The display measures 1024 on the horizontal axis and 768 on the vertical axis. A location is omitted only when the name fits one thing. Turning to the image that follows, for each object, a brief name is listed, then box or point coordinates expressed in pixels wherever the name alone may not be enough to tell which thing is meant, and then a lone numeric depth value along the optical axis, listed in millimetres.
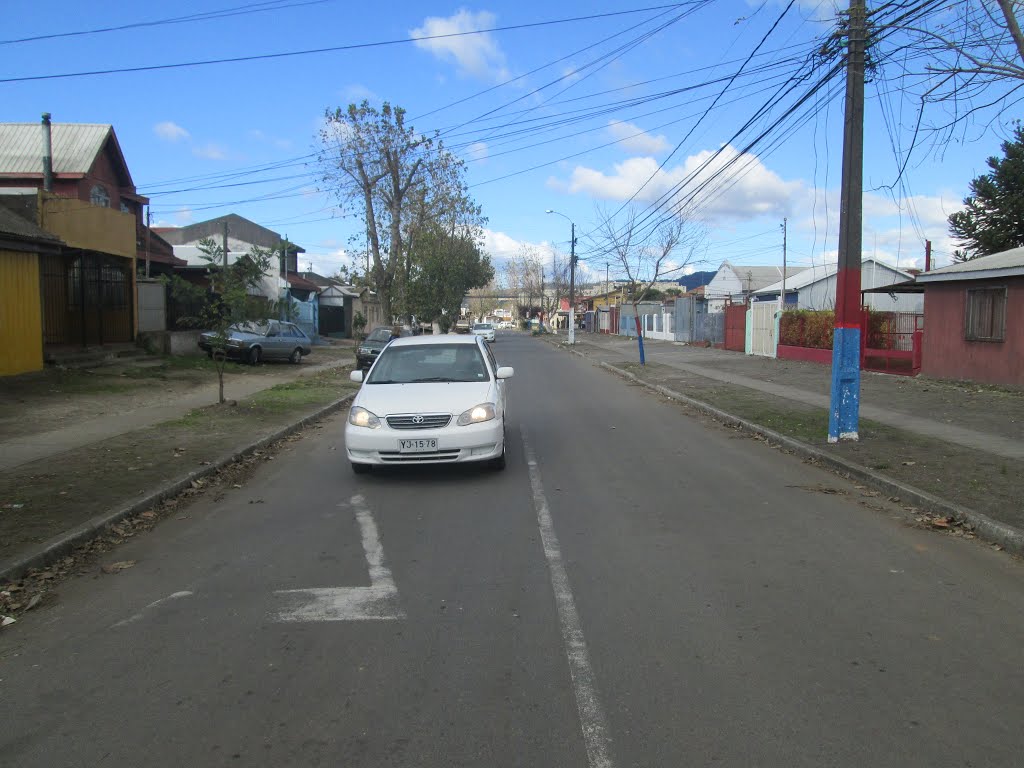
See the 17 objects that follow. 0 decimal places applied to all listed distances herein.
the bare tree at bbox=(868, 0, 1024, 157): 7641
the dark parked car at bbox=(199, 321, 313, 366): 25297
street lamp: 48728
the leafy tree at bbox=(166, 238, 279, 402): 14242
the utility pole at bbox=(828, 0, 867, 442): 10359
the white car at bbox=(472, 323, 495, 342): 52244
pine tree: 26938
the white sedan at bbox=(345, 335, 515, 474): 8508
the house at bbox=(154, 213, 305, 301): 38281
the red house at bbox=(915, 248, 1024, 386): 17031
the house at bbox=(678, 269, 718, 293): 102731
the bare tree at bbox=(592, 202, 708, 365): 32625
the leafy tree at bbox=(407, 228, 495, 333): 41938
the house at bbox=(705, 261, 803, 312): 68812
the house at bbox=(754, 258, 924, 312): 42469
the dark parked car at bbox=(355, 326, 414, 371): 24962
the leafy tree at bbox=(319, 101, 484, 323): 32031
